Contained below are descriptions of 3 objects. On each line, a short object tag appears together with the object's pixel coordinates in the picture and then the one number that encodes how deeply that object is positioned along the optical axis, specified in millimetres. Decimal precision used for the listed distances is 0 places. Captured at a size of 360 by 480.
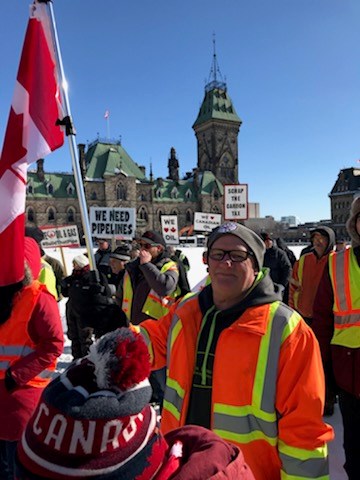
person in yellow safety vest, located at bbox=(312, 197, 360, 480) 2207
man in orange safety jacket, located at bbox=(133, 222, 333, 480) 1437
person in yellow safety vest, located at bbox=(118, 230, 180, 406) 3979
